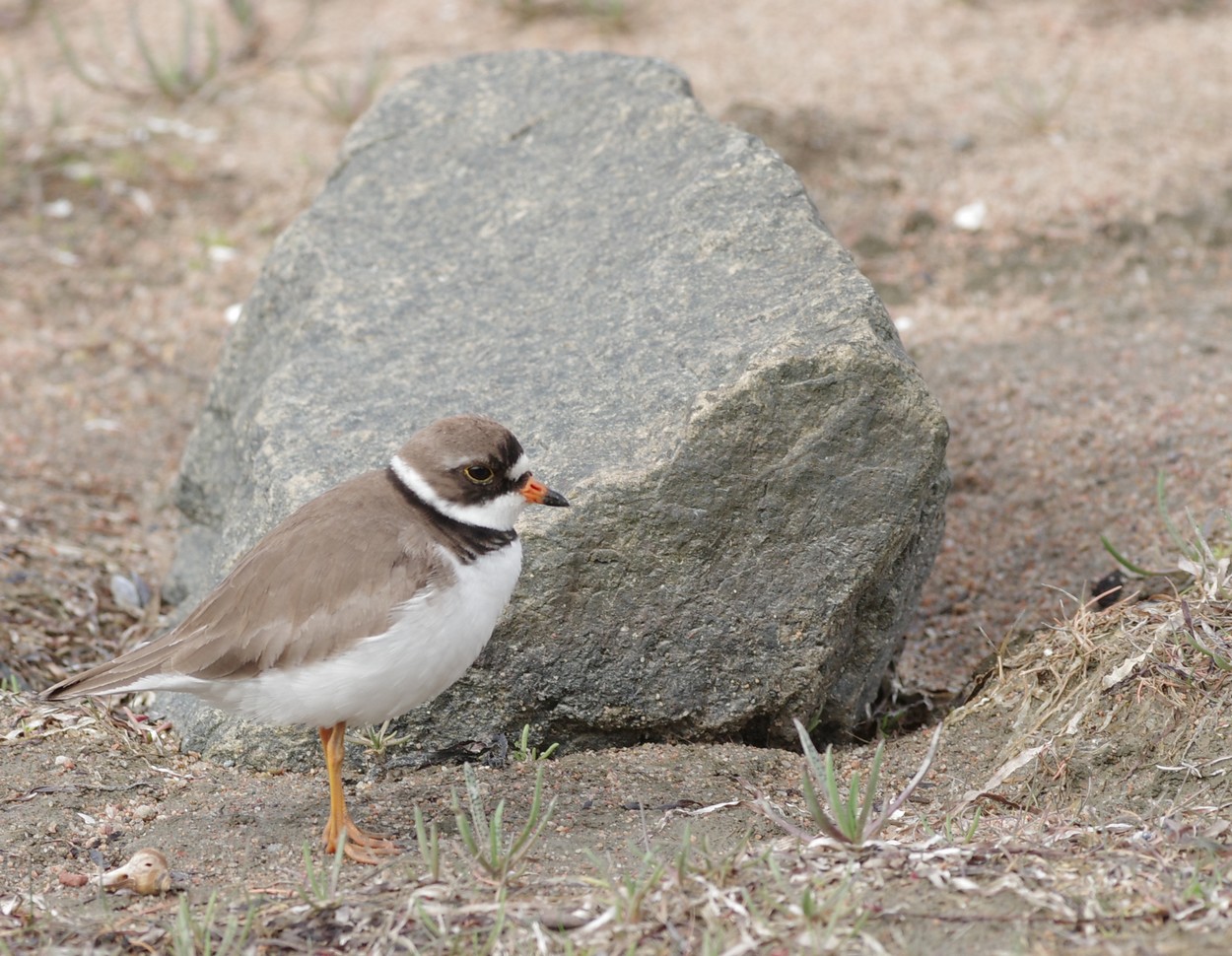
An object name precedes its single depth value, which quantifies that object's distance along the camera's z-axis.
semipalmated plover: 7.59
